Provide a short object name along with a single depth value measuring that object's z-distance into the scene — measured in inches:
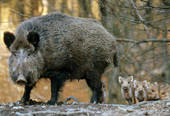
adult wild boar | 452.4
